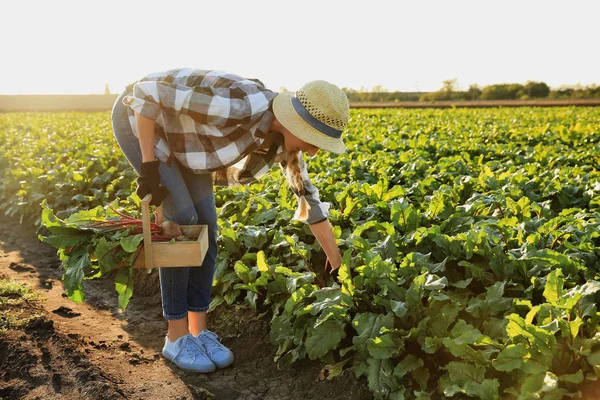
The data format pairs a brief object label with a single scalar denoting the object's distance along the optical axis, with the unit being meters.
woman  2.87
